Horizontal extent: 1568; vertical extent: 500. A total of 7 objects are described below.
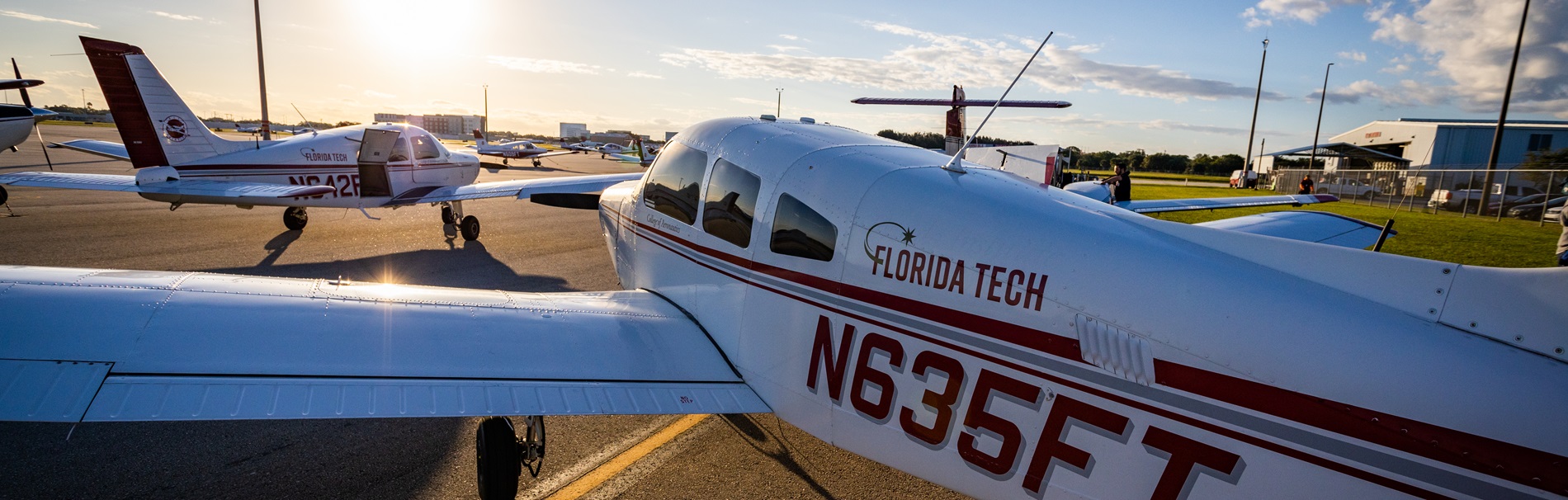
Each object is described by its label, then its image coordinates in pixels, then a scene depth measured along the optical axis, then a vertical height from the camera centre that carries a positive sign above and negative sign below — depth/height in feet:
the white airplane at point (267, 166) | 33.17 -2.42
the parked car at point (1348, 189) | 86.28 +0.22
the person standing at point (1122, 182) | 50.67 -0.51
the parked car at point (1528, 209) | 59.72 -0.61
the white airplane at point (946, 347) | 6.31 -2.47
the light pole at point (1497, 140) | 62.08 +5.77
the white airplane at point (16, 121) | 61.05 -1.71
